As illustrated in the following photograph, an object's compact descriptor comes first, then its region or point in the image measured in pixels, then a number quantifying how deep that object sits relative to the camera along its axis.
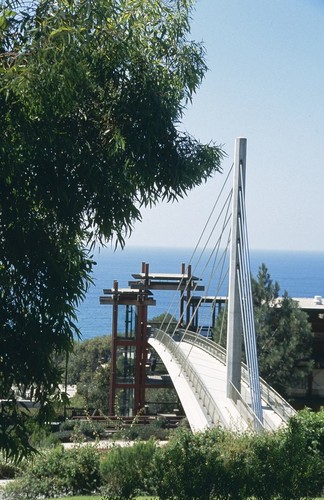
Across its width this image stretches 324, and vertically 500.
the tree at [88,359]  50.91
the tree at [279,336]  36.09
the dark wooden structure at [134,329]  35.16
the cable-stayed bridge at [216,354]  19.78
